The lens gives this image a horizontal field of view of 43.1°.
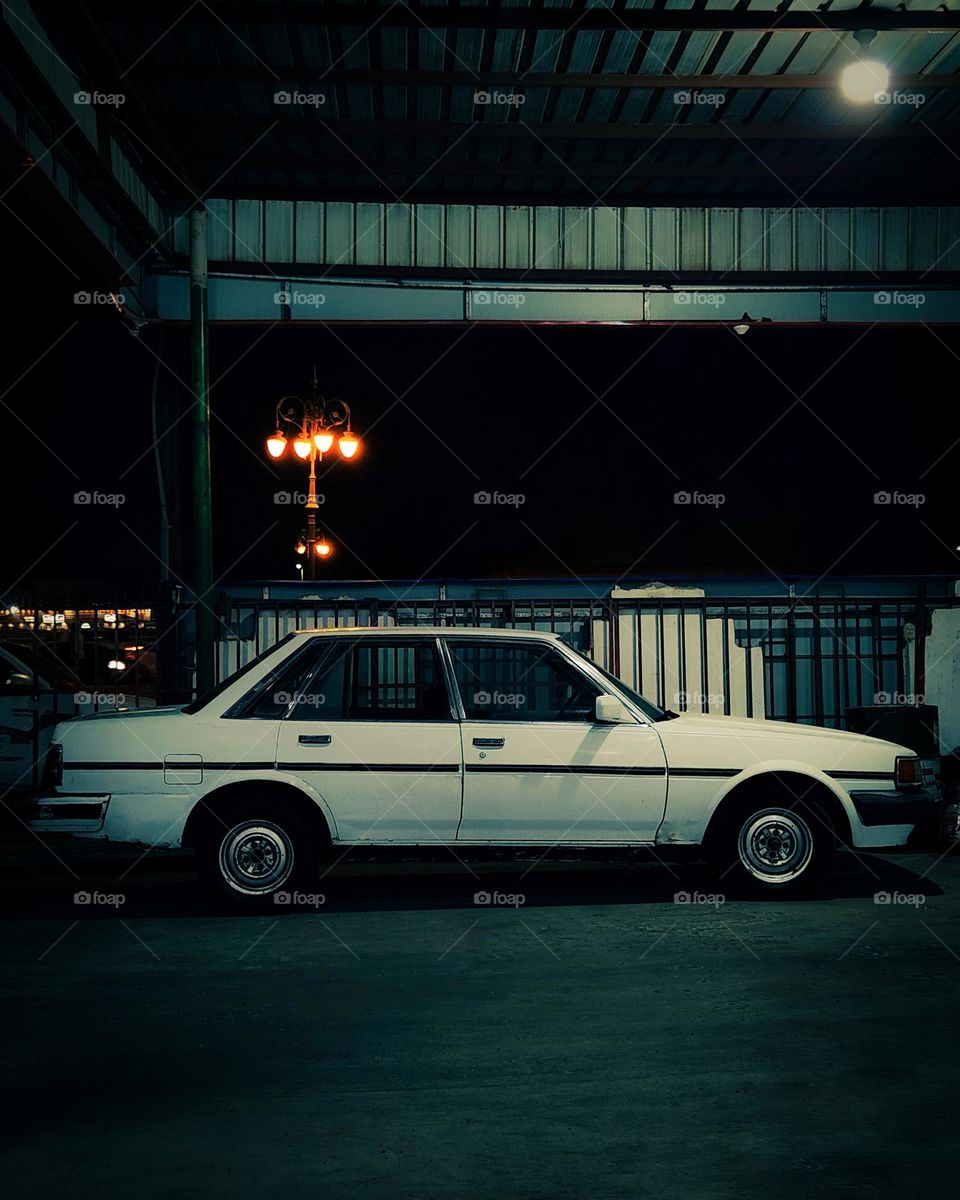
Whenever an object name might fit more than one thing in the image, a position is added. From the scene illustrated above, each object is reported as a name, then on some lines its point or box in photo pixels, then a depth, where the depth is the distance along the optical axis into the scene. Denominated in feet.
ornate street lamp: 62.90
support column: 38.99
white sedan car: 23.70
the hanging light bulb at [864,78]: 34.88
